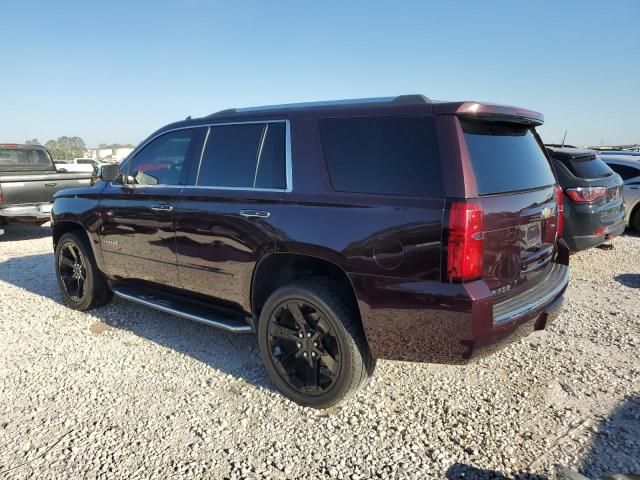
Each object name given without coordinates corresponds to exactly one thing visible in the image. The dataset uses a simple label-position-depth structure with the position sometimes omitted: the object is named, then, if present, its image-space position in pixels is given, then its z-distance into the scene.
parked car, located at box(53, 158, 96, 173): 25.06
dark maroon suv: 2.54
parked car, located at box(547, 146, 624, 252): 5.93
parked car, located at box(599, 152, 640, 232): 8.95
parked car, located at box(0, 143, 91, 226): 8.44
